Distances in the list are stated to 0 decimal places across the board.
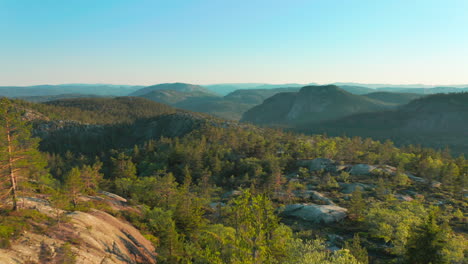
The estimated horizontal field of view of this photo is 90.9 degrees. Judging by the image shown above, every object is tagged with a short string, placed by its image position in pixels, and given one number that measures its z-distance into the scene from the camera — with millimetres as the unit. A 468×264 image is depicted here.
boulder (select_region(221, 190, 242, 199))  64988
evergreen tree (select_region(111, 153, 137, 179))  70125
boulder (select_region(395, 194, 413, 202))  54206
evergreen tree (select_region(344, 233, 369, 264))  26772
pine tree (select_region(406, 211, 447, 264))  26312
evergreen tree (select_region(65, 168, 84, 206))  30931
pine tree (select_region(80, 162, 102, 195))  44156
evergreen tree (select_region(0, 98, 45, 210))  22806
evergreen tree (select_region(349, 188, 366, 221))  45562
